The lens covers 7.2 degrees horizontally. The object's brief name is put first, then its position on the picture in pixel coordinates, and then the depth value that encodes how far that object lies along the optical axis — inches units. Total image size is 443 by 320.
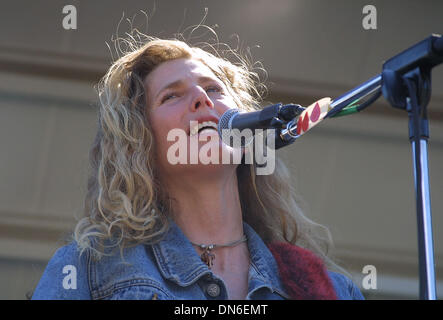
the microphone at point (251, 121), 171.8
